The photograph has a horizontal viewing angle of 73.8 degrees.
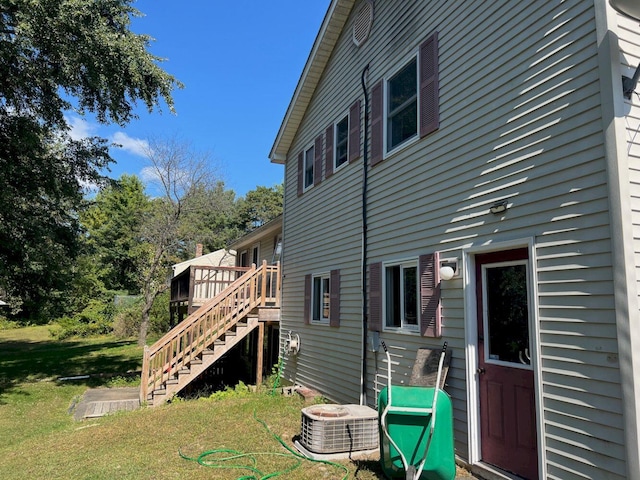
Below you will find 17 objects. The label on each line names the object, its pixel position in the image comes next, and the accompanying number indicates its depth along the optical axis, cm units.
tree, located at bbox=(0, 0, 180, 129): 893
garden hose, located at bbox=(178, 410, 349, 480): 470
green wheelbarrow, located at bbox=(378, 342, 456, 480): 382
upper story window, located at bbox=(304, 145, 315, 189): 1044
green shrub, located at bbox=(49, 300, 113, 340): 2661
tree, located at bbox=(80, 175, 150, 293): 3253
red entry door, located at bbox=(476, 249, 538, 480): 397
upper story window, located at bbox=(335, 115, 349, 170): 859
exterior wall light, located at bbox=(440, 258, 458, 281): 485
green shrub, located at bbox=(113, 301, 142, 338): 2614
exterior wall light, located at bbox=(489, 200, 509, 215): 422
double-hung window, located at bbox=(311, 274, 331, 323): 897
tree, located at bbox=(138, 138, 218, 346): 2150
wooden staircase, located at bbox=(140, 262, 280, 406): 923
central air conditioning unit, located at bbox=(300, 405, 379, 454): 520
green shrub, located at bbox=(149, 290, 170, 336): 2628
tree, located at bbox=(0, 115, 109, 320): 1111
